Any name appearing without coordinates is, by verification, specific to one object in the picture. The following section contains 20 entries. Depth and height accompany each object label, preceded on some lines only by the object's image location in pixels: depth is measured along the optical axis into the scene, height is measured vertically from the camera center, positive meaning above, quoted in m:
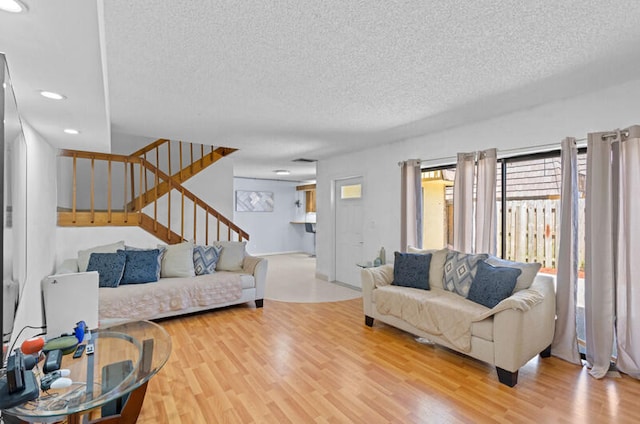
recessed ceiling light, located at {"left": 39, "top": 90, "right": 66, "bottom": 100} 2.06 +0.76
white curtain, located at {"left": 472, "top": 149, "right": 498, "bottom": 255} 3.43 +0.09
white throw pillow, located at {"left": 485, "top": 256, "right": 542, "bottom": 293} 2.81 -0.55
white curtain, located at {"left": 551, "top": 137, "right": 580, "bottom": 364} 2.86 -0.39
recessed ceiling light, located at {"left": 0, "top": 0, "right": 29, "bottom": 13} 1.13 +0.73
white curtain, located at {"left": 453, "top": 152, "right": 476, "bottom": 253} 3.69 +0.15
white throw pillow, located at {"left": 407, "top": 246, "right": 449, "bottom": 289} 3.54 -0.62
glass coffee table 1.37 -0.87
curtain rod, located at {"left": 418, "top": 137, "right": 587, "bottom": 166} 2.91 +0.64
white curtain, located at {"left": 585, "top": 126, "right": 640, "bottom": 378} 2.50 -0.31
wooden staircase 4.61 +0.21
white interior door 5.49 -0.33
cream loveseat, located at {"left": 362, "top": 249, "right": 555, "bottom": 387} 2.45 -0.89
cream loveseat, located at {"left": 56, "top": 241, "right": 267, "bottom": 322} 3.60 -0.87
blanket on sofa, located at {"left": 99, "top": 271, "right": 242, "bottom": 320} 3.49 -1.00
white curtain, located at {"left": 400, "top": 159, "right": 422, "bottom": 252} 4.36 +0.09
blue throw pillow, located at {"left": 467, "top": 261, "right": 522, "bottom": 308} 2.75 -0.64
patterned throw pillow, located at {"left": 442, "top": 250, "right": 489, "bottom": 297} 3.19 -0.61
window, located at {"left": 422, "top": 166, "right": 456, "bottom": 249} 4.32 +0.07
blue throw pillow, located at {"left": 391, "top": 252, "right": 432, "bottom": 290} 3.55 -0.66
